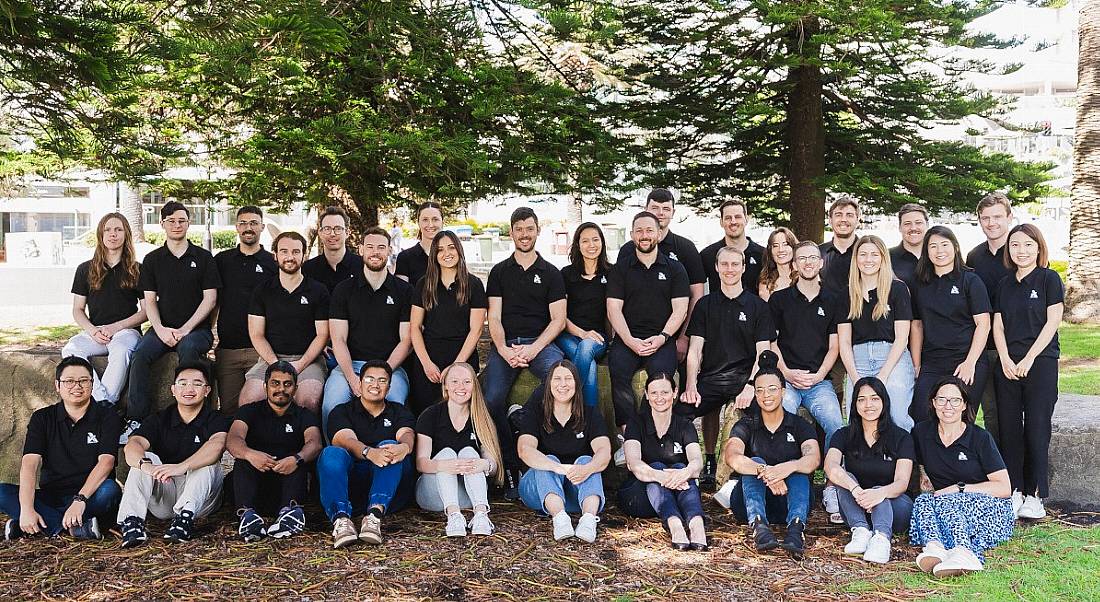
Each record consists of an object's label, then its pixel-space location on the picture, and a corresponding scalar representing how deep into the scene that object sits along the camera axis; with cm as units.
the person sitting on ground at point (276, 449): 537
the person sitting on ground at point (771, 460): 522
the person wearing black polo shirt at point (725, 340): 596
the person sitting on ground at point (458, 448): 542
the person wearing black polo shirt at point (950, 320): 560
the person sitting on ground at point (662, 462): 525
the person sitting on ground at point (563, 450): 538
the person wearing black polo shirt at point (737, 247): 646
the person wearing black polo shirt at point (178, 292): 611
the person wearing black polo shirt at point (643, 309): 611
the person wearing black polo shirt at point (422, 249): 691
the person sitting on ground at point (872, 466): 504
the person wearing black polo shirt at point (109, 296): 607
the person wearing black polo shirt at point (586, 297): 627
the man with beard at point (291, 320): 608
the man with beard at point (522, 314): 614
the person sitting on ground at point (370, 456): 534
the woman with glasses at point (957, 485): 479
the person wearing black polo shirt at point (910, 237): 600
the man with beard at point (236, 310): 630
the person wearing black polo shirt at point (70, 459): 523
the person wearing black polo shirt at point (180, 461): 523
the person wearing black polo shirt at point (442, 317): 608
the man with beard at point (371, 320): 602
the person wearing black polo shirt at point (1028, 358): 556
